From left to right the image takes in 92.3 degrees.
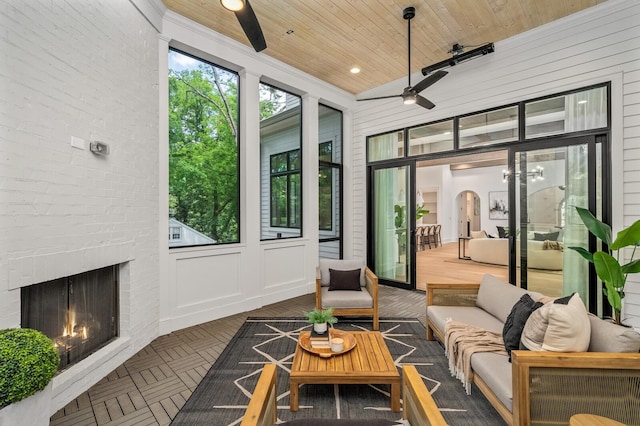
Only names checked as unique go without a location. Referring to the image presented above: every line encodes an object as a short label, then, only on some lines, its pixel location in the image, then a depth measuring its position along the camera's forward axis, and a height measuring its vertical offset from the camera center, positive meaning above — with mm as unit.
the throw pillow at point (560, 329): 1742 -682
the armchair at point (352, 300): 3631 -1056
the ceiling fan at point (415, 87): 3420 +1479
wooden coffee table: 2059 -1095
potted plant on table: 2535 -894
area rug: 2107 -1388
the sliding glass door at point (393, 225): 5469 -254
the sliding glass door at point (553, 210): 3590 +16
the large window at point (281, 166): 4926 +768
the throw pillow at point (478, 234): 8874 -674
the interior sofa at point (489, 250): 7273 -953
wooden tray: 2322 -1065
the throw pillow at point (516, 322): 2078 -777
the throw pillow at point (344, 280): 4016 -899
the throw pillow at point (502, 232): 8820 -595
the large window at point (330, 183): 5859 +566
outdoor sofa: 1644 -931
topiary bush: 1484 -772
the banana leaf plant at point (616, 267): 2713 -521
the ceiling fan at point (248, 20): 2117 +1415
